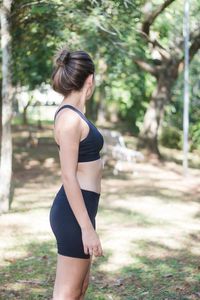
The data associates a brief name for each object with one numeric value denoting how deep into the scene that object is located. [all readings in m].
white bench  13.91
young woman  2.64
